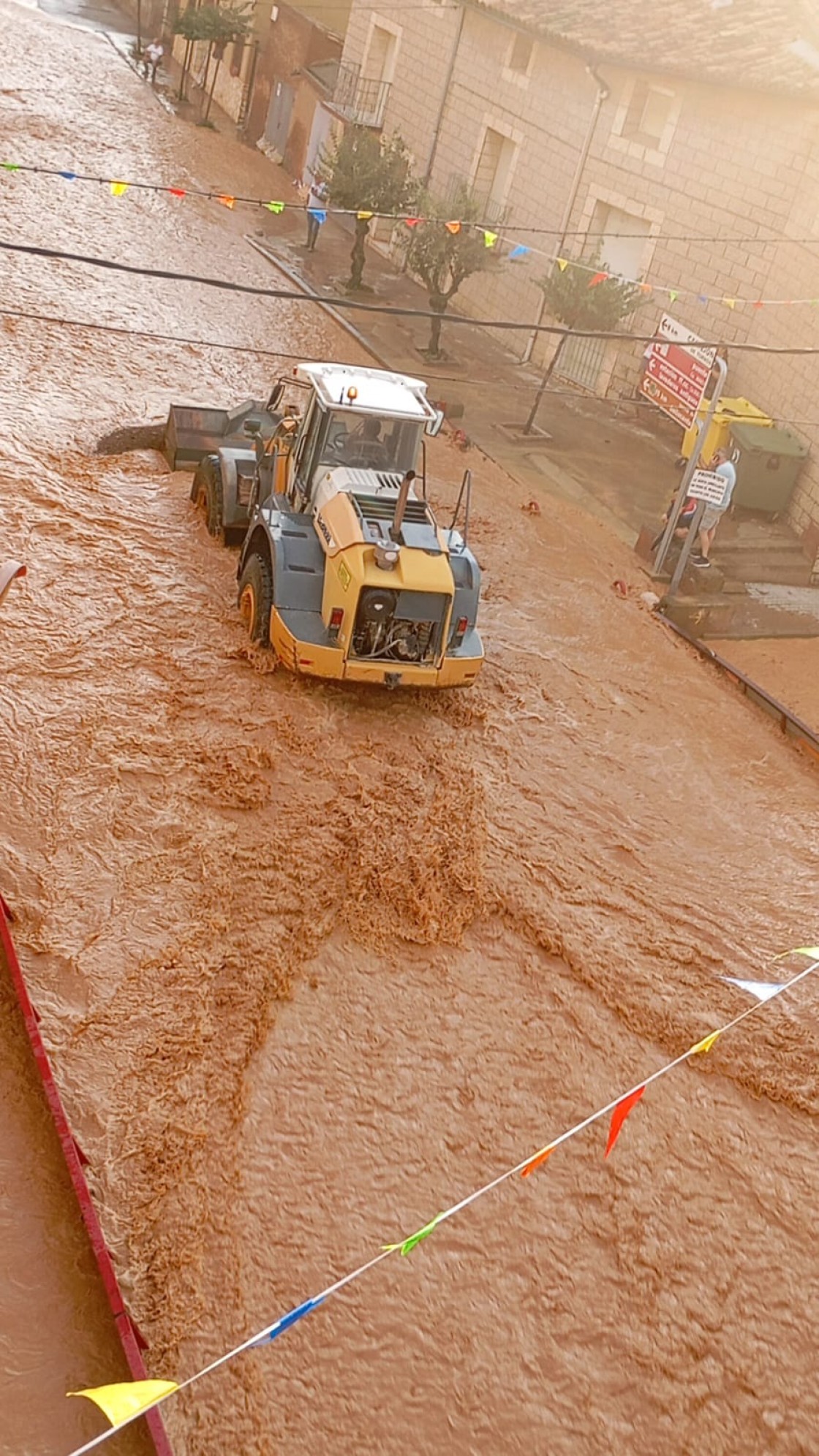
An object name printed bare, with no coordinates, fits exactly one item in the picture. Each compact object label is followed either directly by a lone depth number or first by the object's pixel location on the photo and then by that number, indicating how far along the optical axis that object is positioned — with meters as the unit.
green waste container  17.03
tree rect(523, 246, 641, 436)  18.83
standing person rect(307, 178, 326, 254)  24.67
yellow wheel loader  10.69
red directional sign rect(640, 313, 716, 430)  14.06
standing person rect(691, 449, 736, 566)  14.39
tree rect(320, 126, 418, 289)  22.86
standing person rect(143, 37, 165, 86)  34.50
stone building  18.25
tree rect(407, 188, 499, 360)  20.88
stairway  16.12
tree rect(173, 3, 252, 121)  31.80
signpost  13.73
